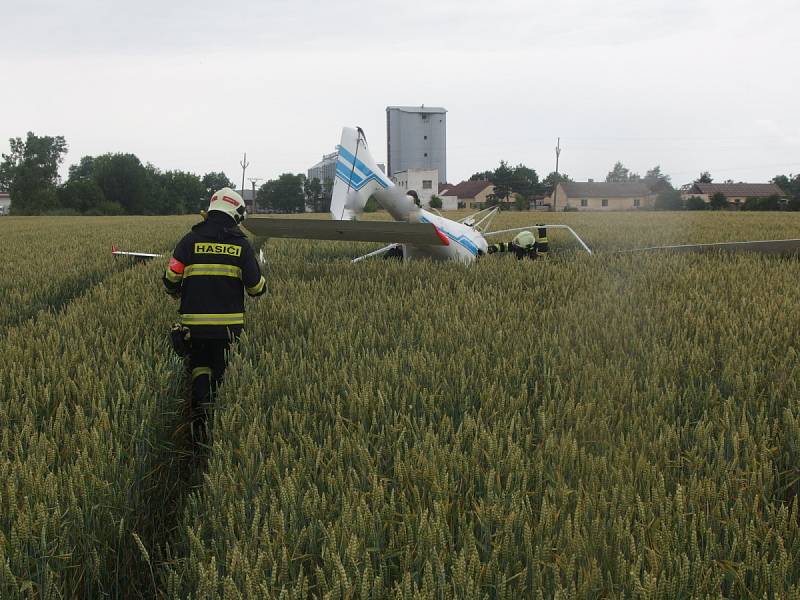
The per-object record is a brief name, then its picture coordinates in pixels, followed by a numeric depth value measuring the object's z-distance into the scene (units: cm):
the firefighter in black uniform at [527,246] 992
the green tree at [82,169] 12331
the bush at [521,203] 7244
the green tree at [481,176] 12582
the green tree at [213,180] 10206
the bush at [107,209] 7344
